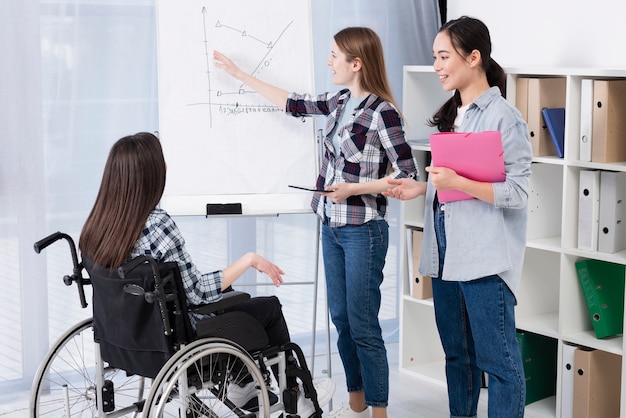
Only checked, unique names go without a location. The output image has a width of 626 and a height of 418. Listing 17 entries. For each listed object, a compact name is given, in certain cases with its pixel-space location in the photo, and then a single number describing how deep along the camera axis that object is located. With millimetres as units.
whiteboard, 5341
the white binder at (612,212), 5145
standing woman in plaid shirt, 4884
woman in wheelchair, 4108
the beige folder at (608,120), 5028
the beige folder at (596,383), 5279
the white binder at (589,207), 5191
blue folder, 5357
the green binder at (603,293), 5282
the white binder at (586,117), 5090
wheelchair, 3987
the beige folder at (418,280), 6238
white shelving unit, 5204
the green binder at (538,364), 5726
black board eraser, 5328
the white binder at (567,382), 5354
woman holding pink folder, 4160
